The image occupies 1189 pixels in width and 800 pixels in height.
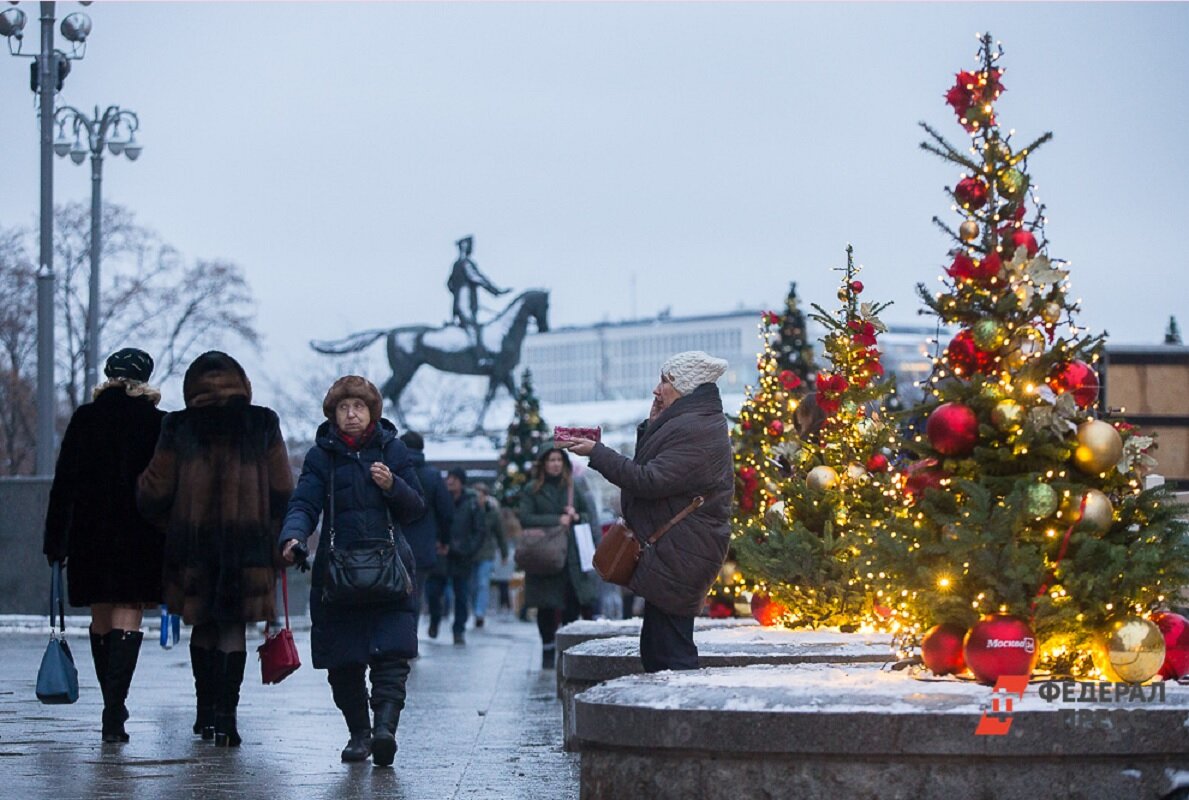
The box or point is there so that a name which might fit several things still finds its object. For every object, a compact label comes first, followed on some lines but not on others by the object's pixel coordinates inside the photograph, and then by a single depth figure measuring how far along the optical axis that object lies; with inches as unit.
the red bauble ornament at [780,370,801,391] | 636.1
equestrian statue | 2171.5
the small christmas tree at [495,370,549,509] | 1846.7
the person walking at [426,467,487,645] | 992.2
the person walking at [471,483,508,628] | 1122.0
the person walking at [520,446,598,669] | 759.7
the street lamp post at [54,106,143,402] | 1272.1
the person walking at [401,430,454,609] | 720.8
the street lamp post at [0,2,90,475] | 1038.4
